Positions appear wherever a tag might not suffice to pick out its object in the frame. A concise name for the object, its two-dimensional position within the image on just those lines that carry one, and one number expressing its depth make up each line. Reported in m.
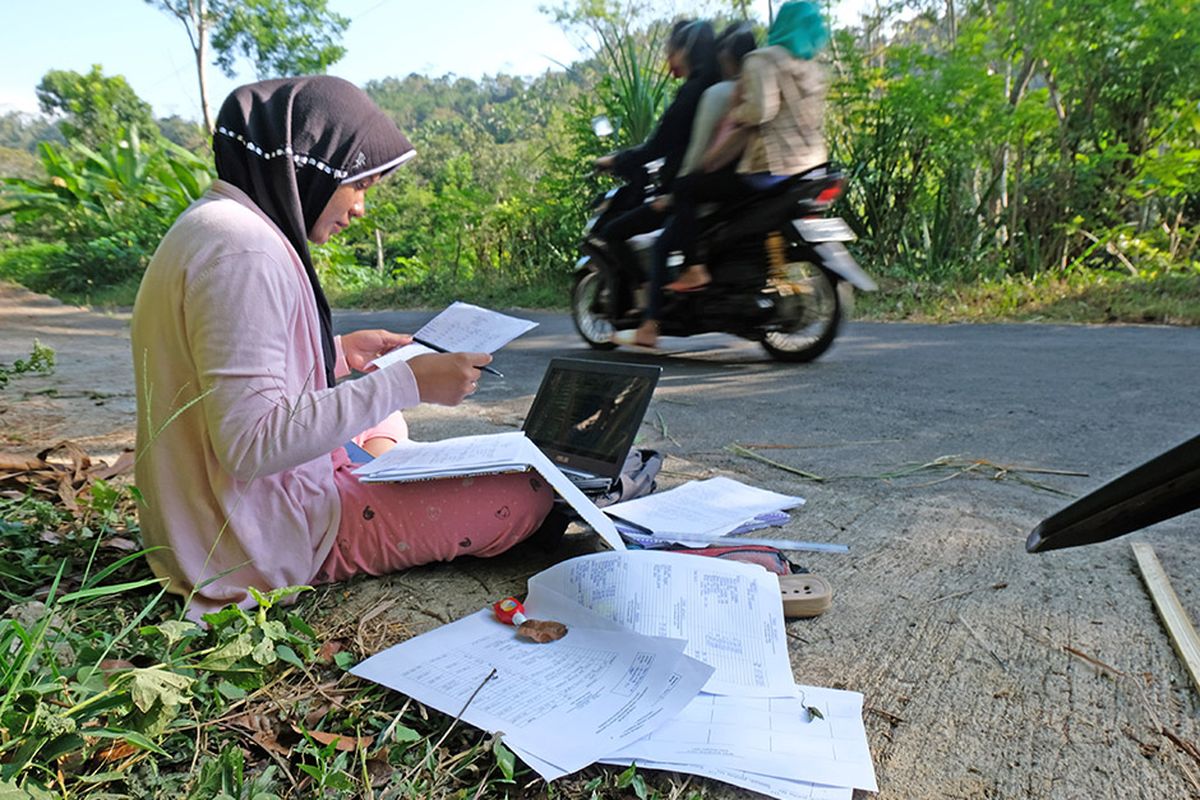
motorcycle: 3.85
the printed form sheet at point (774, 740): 1.05
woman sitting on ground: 1.32
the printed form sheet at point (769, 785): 1.00
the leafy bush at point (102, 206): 9.98
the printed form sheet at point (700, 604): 1.29
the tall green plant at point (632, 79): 7.20
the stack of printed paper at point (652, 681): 1.06
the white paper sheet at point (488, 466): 1.55
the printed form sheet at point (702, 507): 1.84
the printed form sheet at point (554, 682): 1.09
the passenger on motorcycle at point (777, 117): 3.65
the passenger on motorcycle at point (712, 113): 3.82
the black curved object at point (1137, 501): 0.61
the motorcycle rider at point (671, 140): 4.01
